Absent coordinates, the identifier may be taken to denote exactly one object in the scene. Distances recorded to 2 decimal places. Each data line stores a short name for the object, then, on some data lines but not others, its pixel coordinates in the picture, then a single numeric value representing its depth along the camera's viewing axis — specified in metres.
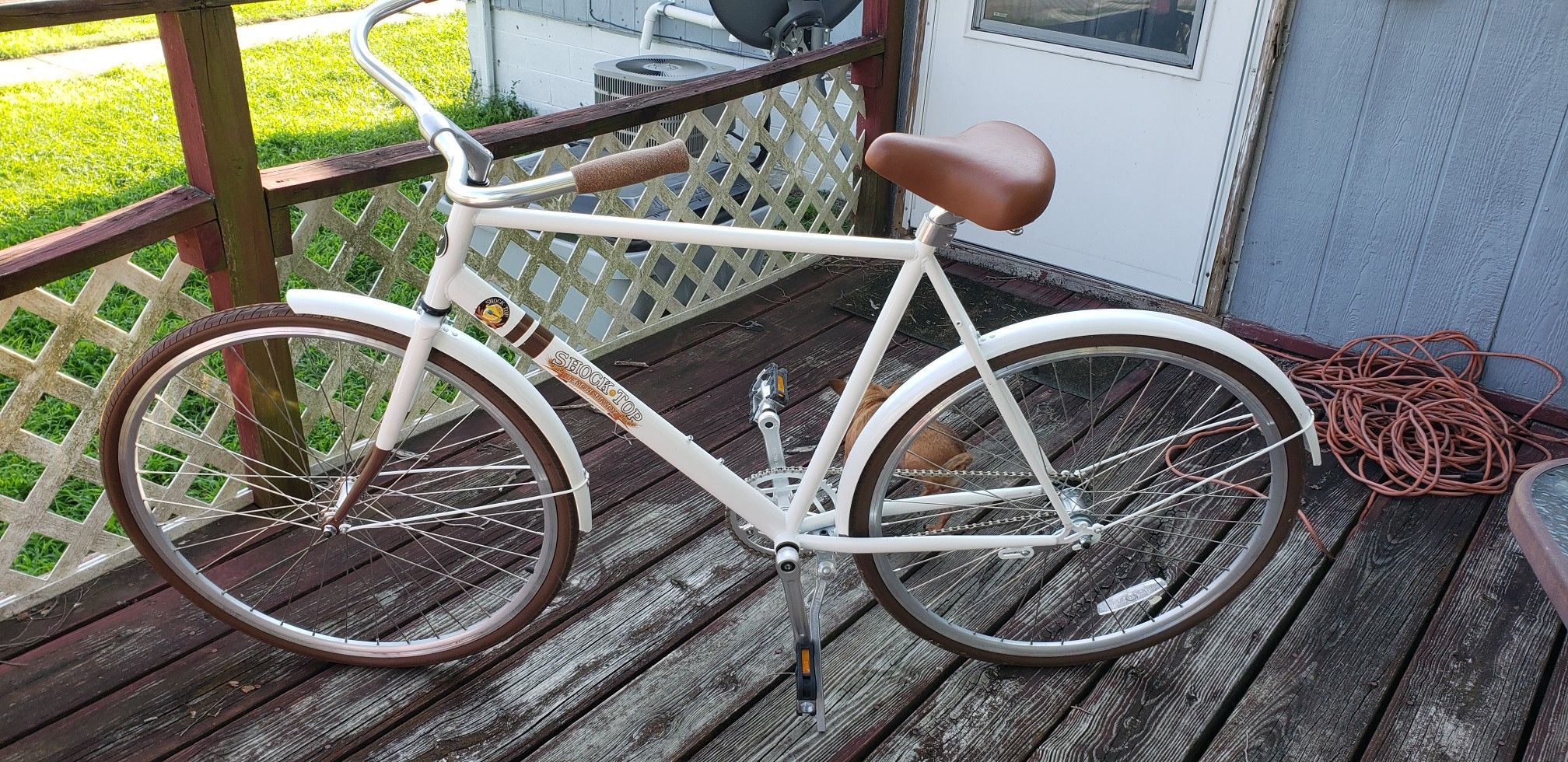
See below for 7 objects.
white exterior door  2.91
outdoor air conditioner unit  3.37
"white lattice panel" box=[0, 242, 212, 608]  1.87
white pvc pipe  4.22
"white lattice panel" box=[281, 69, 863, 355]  2.42
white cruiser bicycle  1.53
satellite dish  3.21
